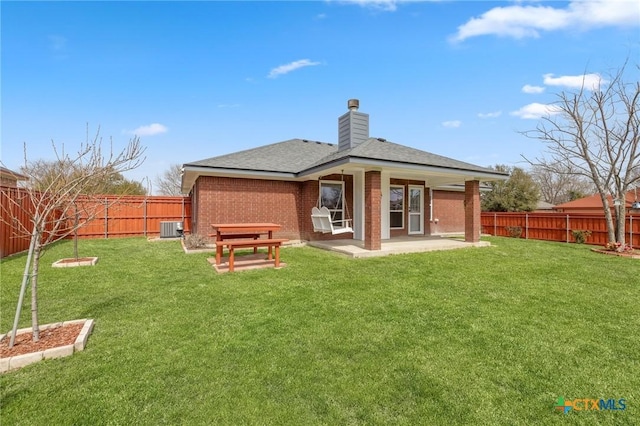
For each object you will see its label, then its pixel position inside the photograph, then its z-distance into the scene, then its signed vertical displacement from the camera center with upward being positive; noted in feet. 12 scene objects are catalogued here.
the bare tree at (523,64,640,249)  35.99 +10.50
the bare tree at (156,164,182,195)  125.70 +13.77
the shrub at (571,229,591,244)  38.65 -3.44
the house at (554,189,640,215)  88.48 +1.37
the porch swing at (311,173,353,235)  27.95 -0.97
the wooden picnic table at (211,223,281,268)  23.40 -1.64
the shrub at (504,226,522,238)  46.09 -3.39
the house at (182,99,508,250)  29.96 +3.10
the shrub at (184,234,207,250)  30.76 -3.07
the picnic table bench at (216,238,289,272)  20.79 -2.46
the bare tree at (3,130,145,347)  9.73 +1.87
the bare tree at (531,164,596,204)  133.77 +11.37
